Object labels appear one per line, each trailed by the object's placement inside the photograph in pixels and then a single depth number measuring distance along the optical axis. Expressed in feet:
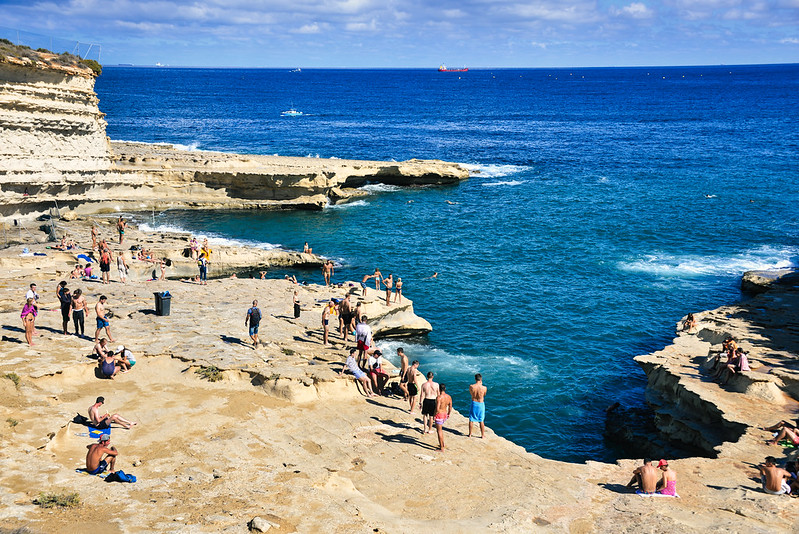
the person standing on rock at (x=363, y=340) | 69.82
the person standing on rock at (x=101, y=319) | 67.36
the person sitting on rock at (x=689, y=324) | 100.17
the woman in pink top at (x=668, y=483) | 51.98
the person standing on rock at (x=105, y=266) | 98.67
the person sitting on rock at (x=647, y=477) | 52.01
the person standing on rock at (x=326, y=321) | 79.66
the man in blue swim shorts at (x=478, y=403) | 57.88
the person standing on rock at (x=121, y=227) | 127.73
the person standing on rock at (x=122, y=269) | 100.99
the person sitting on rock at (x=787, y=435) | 61.72
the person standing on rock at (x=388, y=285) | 101.04
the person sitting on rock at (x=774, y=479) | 52.42
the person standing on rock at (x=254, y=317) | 72.13
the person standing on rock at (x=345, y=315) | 80.59
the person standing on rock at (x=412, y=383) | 63.78
